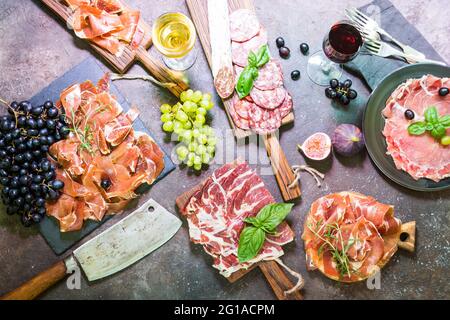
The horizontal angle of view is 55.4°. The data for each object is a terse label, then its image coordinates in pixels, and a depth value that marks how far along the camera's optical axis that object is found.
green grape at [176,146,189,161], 1.66
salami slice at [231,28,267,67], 1.68
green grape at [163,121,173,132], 1.65
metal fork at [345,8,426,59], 1.69
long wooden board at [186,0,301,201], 1.70
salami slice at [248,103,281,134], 1.66
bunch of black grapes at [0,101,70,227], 1.60
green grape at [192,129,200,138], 1.64
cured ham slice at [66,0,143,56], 1.69
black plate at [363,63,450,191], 1.65
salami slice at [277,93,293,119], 1.69
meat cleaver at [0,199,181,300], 1.69
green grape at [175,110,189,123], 1.62
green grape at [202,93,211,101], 1.66
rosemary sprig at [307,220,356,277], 1.58
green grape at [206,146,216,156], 1.68
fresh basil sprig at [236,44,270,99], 1.63
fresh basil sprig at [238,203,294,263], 1.60
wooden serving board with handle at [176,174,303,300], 1.67
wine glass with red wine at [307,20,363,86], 1.53
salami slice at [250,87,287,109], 1.65
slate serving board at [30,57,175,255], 1.71
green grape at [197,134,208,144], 1.65
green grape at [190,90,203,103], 1.64
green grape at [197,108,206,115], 1.64
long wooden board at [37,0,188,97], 1.71
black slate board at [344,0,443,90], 1.71
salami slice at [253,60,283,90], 1.65
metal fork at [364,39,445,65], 1.68
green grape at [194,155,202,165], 1.67
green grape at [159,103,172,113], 1.67
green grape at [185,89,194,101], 1.65
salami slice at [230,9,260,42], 1.68
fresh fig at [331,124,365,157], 1.65
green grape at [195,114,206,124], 1.64
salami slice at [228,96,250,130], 1.68
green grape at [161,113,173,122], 1.66
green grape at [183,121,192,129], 1.64
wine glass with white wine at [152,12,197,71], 1.58
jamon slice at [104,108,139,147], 1.67
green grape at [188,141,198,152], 1.66
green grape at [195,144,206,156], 1.65
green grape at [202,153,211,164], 1.67
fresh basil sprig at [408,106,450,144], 1.59
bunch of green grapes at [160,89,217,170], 1.64
